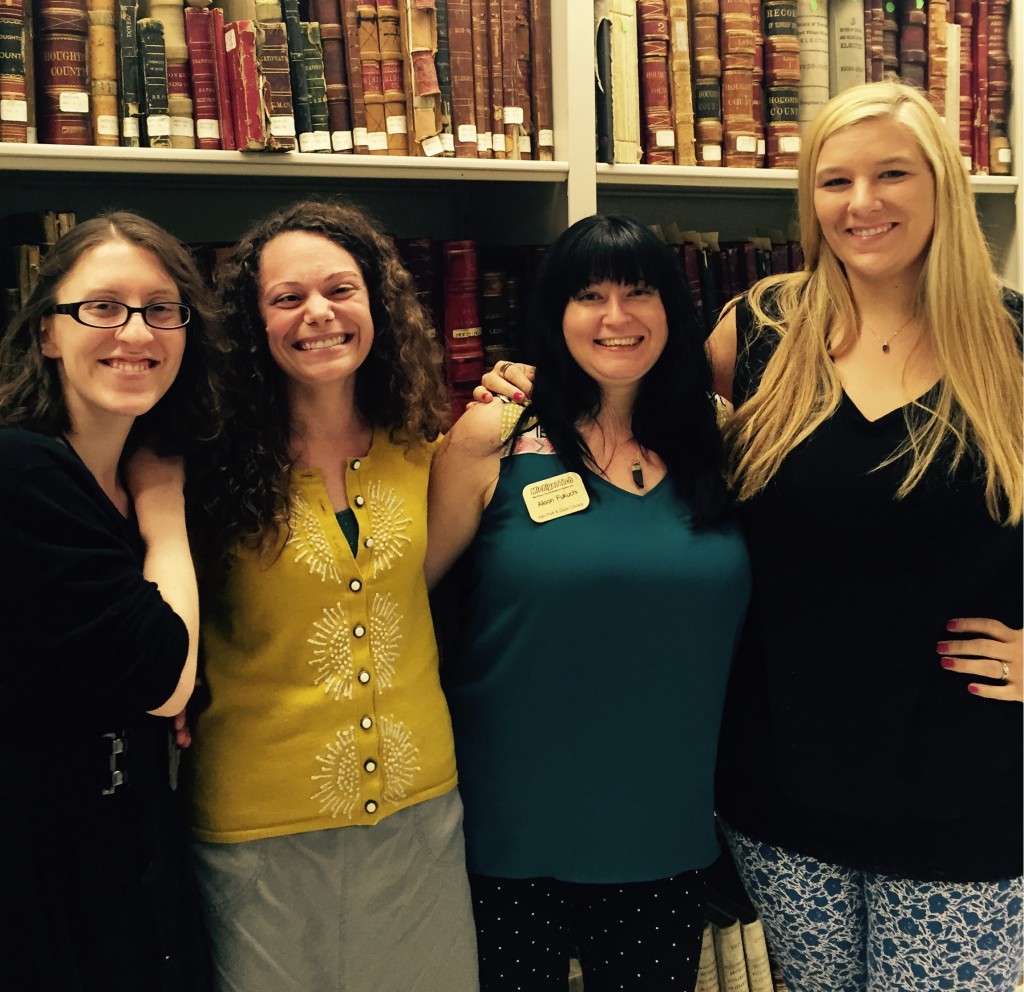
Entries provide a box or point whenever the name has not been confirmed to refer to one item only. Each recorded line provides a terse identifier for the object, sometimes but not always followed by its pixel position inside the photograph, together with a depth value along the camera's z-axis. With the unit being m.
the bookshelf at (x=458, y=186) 1.60
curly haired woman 1.37
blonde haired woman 1.43
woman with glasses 1.10
